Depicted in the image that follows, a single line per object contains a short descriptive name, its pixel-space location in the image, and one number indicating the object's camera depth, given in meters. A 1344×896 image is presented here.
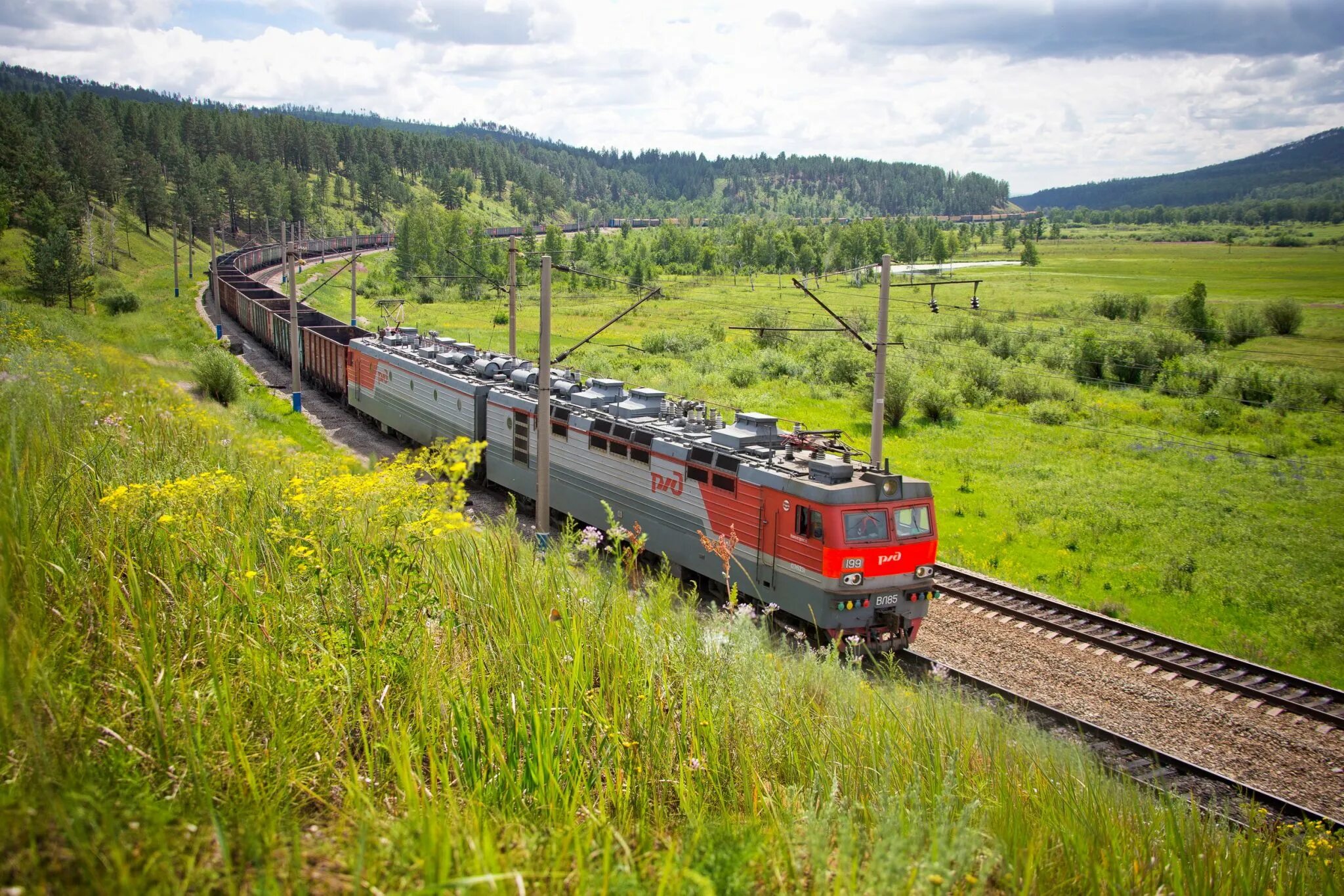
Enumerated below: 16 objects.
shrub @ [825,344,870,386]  47.09
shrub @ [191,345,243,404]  29.30
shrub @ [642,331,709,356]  56.53
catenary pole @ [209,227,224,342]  56.84
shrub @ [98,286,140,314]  53.25
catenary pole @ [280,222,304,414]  32.88
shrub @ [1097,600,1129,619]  18.84
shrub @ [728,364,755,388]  46.56
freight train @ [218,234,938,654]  14.75
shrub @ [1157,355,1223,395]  42.66
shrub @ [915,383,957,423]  37.91
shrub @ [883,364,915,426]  36.62
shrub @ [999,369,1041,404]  42.59
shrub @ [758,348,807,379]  48.94
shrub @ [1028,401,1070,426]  38.62
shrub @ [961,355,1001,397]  44.12
